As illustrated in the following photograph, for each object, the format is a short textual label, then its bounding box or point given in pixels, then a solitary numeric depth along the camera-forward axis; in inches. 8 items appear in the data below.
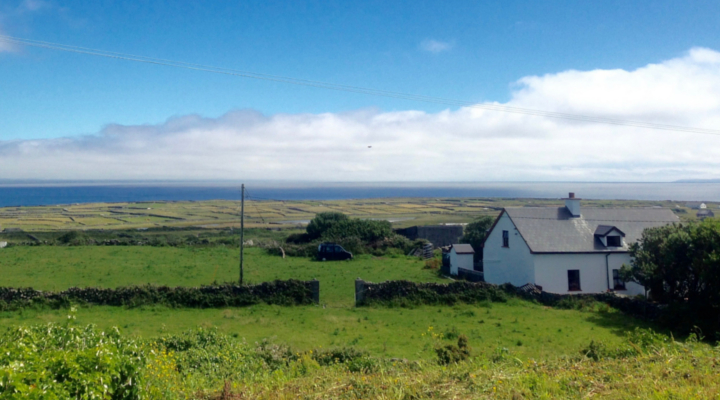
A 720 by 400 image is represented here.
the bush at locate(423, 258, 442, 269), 1263.5
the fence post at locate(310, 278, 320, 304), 837.2
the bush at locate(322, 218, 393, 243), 1695.4
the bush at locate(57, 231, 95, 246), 1654.8
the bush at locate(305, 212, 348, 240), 1774.1
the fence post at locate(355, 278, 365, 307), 833.5
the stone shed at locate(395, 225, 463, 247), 1792.6
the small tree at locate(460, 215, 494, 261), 1316.9
